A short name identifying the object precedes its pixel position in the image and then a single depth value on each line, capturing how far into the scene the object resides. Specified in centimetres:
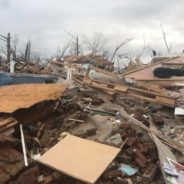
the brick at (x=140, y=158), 346
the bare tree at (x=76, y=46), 1787
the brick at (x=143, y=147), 359
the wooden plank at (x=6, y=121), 331
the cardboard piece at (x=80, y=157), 310
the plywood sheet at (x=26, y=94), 366
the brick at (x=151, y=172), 332
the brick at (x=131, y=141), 361
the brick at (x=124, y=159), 346
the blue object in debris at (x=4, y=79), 527
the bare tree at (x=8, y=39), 1293
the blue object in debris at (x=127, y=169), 334
